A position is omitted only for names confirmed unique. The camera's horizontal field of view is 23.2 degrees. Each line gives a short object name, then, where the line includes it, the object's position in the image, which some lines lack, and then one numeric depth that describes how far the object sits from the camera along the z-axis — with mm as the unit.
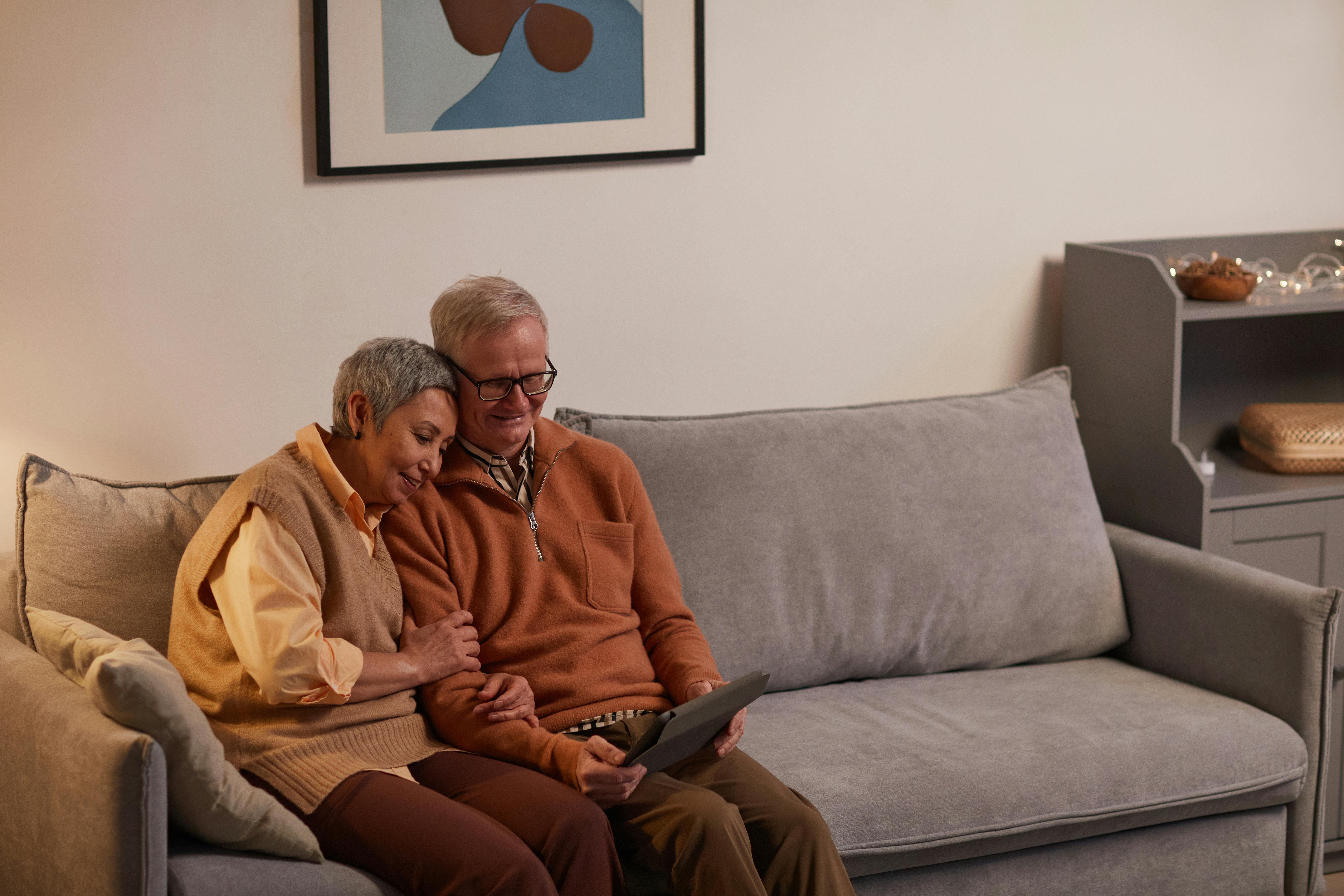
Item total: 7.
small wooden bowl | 5613
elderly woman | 4604
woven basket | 5692
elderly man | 4728
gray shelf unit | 5549
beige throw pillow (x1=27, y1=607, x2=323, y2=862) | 4424
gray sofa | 4862
